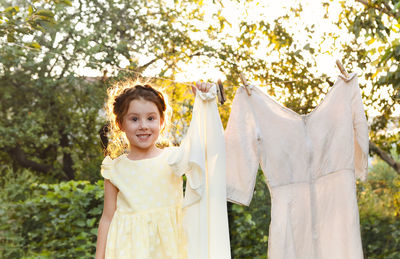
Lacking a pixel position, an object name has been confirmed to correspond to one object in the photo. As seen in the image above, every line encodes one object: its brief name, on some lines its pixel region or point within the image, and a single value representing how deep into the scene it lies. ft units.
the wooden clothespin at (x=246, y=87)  7.12
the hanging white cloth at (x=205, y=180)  6.18
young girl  6.44
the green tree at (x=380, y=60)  9.23
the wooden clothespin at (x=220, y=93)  6.68
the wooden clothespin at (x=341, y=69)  6.93
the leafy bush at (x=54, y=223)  14.89
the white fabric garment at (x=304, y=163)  7.04
